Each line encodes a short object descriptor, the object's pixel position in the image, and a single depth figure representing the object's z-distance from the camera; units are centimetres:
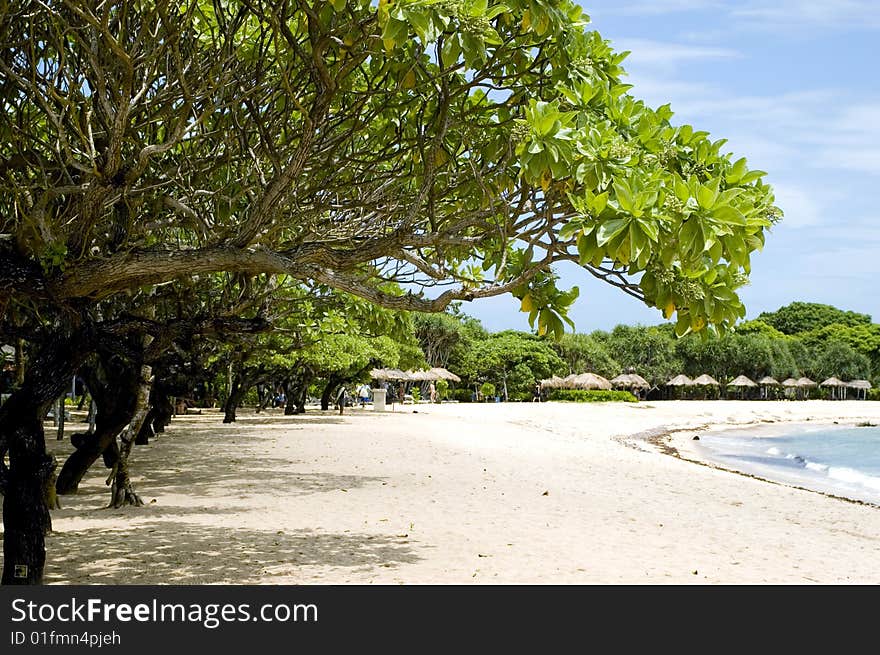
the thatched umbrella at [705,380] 8100
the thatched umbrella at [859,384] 8821
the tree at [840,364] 8994
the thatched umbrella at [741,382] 8175
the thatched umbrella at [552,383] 6926
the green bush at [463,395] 7162
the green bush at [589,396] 6856
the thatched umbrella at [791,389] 8644
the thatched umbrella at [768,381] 8406
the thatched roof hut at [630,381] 7598
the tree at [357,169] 473
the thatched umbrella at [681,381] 8012
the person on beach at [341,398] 4323
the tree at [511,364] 7175
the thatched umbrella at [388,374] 5100
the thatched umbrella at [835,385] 8762
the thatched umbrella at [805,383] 8654
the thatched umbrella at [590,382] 6825
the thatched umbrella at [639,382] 7650
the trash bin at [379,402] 4619
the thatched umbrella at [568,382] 6862
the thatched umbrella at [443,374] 6066
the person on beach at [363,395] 5873
